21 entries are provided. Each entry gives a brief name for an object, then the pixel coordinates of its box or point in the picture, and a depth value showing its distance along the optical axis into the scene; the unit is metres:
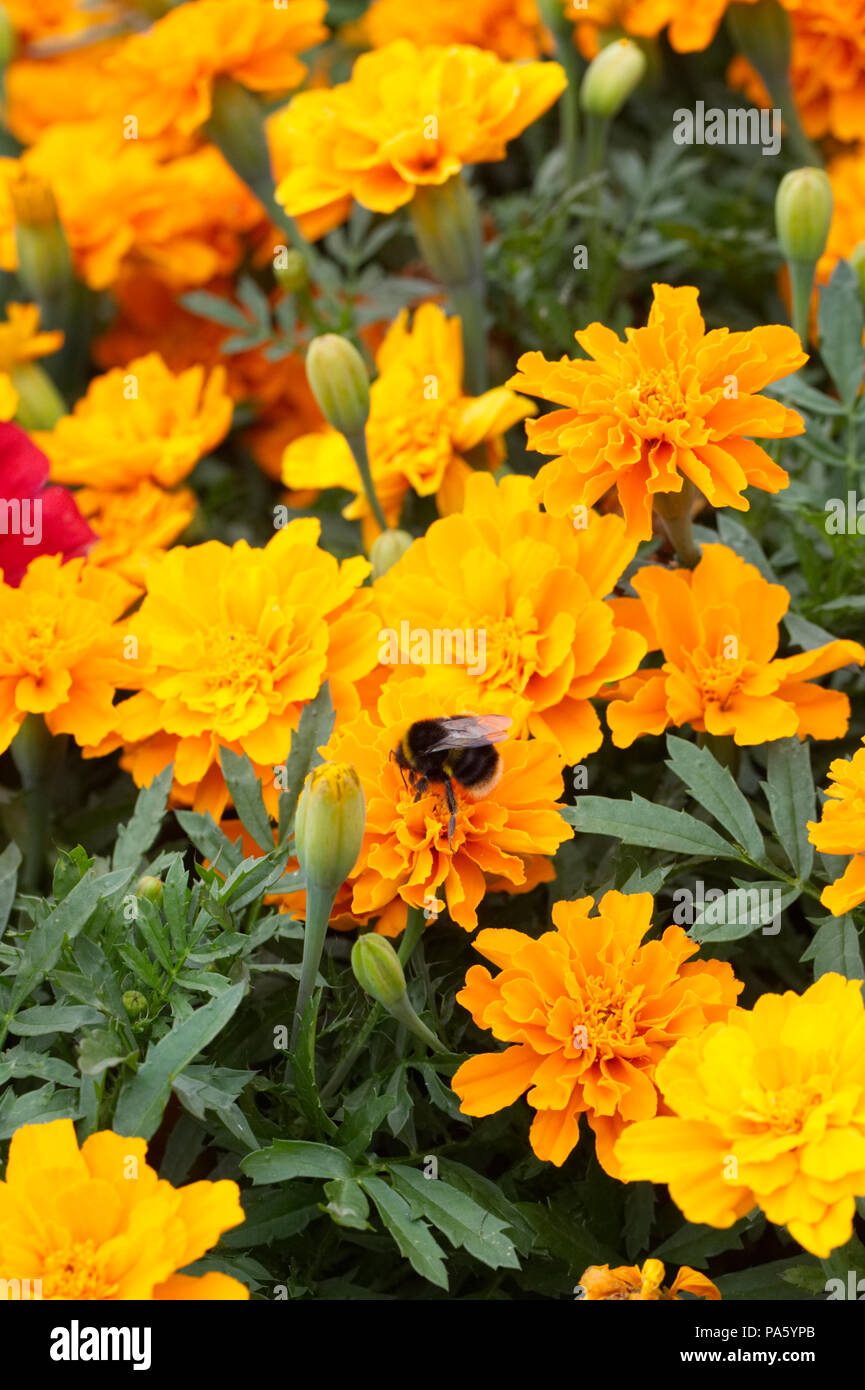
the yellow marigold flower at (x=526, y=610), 0.49
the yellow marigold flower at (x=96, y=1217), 0.44
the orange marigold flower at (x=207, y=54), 0.60
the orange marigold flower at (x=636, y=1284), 0.46
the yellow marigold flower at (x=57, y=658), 0.51
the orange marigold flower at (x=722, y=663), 0.49
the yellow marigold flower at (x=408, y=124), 0.56
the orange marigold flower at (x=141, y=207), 0.64
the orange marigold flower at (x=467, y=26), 0.65
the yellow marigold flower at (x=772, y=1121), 0.43
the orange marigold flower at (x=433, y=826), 0.47
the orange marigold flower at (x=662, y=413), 0.48
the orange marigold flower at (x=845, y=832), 0.46
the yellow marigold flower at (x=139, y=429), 0.59
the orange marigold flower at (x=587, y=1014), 0.47
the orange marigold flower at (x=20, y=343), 0.61
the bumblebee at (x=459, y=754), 0.47
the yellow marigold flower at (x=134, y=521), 0.58
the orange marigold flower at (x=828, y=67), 0.61
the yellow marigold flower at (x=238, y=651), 0.51
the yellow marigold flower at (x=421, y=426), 0.56
